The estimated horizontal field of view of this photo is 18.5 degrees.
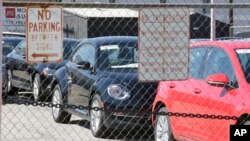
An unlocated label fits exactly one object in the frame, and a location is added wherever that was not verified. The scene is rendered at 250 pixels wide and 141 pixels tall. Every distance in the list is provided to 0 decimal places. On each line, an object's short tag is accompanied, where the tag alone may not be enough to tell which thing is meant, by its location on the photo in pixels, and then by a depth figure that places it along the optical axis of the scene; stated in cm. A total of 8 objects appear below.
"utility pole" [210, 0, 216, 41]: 1685
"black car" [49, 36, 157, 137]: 1086
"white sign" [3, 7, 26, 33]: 1332
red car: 835
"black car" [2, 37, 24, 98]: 1878
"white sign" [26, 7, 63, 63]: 643
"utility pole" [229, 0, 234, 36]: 1501
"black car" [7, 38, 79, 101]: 1534
